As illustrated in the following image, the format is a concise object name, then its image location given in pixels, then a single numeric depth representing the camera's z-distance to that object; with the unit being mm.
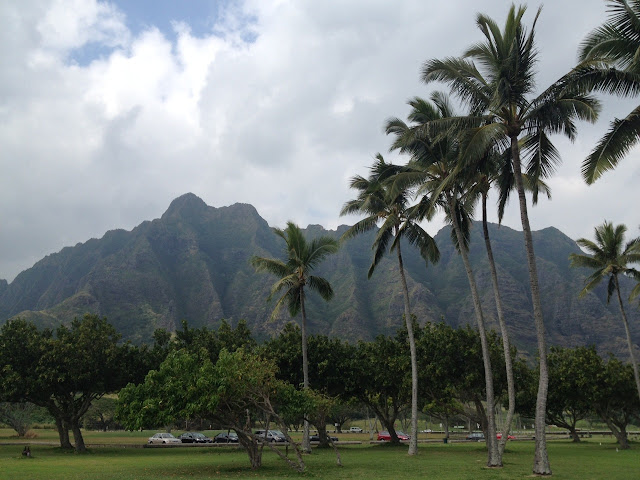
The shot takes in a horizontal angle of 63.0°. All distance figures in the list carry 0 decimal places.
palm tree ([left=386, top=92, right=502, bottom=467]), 24922
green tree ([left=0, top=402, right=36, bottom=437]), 63281
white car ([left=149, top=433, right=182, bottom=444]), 51500
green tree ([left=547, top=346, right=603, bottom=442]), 41062
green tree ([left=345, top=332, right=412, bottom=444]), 40219
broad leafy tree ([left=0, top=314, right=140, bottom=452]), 36688
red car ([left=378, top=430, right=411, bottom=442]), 57669
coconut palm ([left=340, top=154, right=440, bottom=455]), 31547
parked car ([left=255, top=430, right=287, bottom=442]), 53350
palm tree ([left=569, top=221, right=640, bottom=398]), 37250
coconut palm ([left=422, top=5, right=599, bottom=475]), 18906
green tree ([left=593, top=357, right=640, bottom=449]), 41438
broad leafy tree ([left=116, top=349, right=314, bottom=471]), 22078
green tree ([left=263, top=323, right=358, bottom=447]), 41688
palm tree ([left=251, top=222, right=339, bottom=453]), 35906
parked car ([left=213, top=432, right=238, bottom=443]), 53725
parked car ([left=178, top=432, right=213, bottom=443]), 54625
